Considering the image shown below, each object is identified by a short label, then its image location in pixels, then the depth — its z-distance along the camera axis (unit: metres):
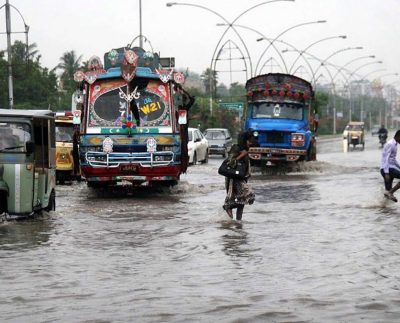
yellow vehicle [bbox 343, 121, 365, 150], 61.21
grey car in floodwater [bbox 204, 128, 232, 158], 46.31
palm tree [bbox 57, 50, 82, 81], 85.66
